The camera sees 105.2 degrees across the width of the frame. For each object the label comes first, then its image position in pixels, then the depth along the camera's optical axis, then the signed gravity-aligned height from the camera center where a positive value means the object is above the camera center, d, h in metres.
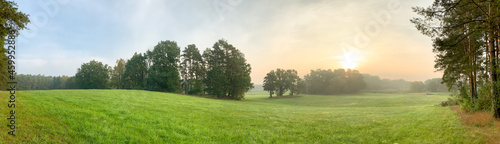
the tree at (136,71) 57.19 +2.55
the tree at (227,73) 45.34 +1.41
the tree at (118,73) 69.31 +2.20
